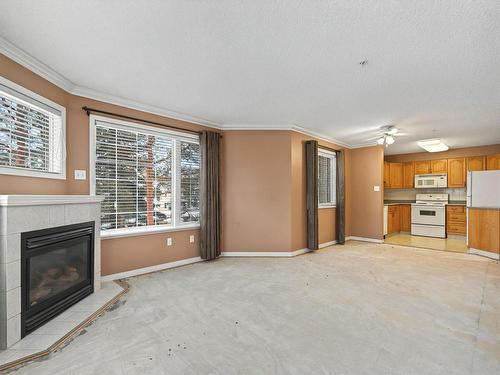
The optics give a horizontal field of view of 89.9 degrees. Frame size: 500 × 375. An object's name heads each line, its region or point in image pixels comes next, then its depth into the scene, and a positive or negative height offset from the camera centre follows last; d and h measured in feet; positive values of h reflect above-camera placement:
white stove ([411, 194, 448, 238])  23.03 -2.74
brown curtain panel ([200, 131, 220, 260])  14.74 -0.60
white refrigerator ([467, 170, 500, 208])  16.31 -0.14
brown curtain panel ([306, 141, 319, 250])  17.10 -0.44
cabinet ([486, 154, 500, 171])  21.12 +2.15
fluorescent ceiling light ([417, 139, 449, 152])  19.75 +3.48
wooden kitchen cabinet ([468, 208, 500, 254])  15.90 -2.83
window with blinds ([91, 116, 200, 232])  11.73 +0.69
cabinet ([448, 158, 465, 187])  23.00 +1.38
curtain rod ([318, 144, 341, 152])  18.91 +3.07
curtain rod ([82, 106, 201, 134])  10.99 +3.44
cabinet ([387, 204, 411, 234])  24.97 -3.14
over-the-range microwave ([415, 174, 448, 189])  23.81 +0.67
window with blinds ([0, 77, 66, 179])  7.89 +1.96
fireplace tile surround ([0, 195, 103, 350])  6.66 -1.47
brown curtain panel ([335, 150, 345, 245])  20.17 -0.45
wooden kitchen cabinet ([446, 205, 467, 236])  22.30 -2.99
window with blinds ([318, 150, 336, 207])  19.93 +0.71
